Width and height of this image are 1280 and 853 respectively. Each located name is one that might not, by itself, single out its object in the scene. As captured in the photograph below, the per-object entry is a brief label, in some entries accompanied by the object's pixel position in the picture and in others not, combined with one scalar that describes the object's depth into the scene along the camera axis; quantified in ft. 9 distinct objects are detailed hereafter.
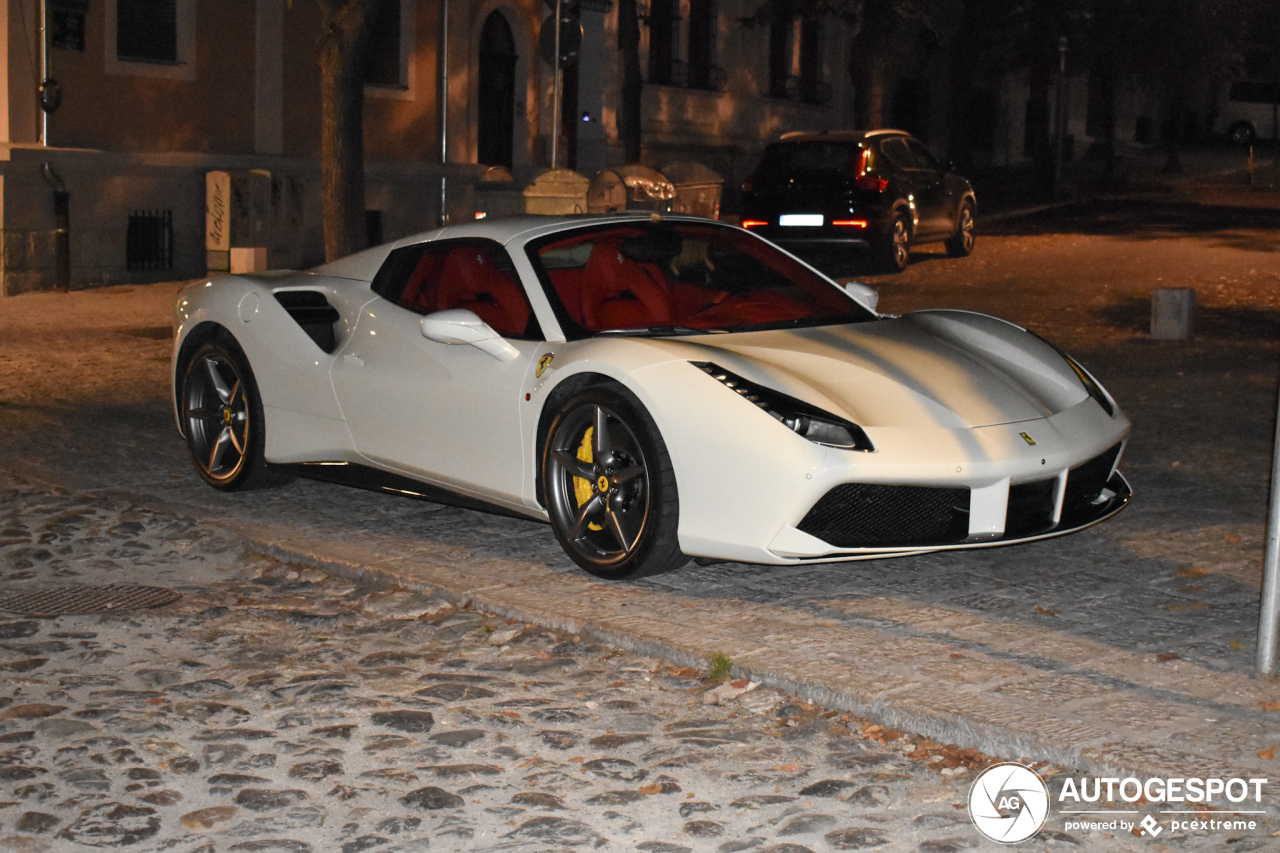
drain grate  18.81
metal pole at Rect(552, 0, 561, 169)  62.63
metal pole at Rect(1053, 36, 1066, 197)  114.32
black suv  63.31
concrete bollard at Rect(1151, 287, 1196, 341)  43.11
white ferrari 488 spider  17.94
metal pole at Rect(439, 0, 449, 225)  72.74
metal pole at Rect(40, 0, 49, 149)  60.18
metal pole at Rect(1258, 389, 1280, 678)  14.96
